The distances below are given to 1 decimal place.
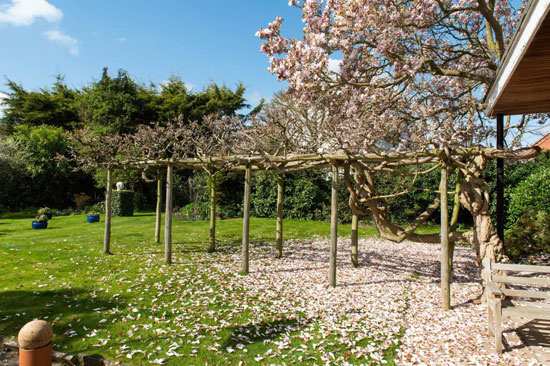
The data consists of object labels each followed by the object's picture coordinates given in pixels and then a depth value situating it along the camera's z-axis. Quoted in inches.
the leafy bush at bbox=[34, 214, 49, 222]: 577.9
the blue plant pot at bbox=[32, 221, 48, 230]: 569.6
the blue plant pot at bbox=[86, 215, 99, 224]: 654.5
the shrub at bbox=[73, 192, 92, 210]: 872.7
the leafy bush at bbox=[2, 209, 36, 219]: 746.8
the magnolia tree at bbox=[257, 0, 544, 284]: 253.6
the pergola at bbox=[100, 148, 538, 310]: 237.0
